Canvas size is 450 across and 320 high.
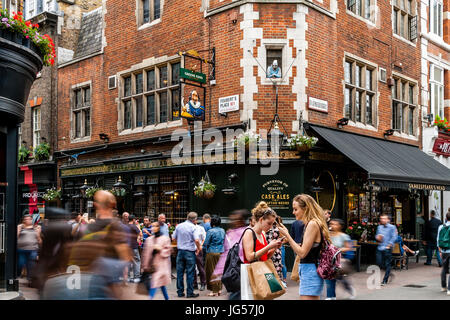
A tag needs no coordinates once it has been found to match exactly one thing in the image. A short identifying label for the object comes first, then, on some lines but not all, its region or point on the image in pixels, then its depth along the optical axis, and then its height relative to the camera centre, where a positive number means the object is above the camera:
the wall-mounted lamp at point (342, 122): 14.74 +1.75
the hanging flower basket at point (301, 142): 13.03 +1.02
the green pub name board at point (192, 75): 13.62 +3.00
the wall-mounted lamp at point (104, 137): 17.94 +1.63
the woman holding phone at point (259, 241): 5.84 -0.72
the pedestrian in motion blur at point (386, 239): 11.76 -1.42
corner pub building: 13.80 +2.66
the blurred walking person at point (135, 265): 12.26 -2.08
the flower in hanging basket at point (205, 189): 14.08 -0.23
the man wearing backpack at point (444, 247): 10.81 -1.49
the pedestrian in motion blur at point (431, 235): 16.03 -1.83
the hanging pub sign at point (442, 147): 19.56 +1.33
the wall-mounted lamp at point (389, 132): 16.92 +1.65
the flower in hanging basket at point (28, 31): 9.06 +2.86
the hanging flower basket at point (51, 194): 19.58 -0.49
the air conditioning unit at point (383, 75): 17.06 +3.64
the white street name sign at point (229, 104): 13.95 +2.21
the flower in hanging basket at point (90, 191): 17.73 -0.33
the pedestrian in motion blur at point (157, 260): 7.43 -1.21
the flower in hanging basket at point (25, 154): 21.09 +1.20
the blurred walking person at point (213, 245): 10.84 -1.41
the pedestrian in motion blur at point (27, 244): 11.38 -1.43
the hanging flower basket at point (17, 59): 9.11 +2.35
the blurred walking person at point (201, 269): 11.30 -2.06
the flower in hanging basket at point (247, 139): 13.22 +1.12
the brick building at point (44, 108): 20.39 +3.17
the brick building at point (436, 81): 19.38 +4.02
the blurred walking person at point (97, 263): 4.91 -0.83
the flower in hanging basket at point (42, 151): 20.41 +1.28
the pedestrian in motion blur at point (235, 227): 7.14 -0.68
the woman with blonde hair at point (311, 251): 5.92 -0.85
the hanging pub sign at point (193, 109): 14.05 +2.09
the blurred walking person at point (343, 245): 8.24 -1.10
